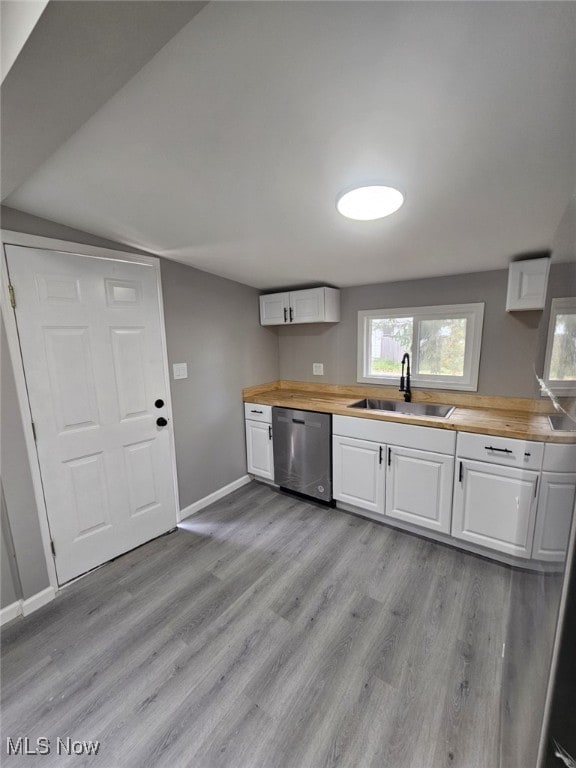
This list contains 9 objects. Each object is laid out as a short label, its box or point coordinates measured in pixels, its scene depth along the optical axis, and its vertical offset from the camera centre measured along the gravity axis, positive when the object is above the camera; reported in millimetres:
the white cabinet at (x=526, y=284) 1977 +356
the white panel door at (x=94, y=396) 1805 -303
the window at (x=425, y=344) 2482 -19
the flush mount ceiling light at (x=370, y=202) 1345 +629
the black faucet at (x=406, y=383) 2730 -354
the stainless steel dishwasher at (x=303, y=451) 2668 -941
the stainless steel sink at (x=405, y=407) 2633 -570
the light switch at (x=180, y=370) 2516 -182
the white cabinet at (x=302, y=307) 2896 +365
